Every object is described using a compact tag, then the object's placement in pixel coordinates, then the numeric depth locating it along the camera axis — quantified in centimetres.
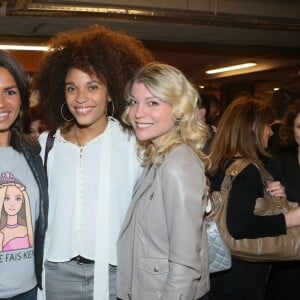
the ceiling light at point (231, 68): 866
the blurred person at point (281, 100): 365
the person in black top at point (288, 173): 259
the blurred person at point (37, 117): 242
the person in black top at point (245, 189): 224
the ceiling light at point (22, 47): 595
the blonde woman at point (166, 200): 165
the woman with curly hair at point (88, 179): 202
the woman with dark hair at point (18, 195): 181
